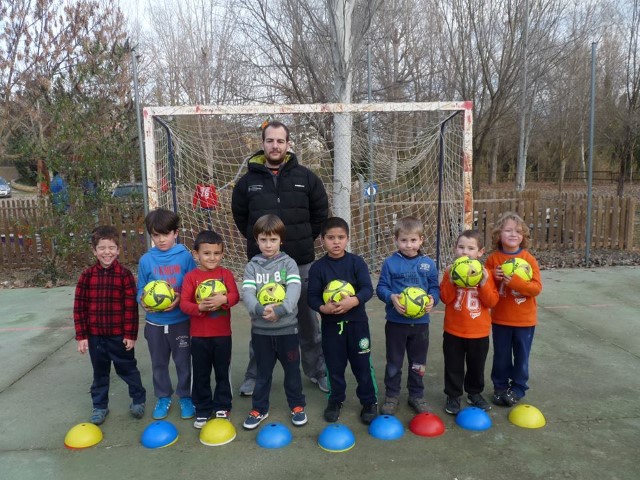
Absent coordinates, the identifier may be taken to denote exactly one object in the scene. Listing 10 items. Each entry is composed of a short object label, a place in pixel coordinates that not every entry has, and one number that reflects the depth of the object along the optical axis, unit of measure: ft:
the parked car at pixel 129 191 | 28.89
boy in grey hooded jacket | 10.39
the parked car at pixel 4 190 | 102.50
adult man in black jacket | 11.55
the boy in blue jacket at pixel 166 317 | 11.12
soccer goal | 16.74
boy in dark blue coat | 10.73
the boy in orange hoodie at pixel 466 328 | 10.86
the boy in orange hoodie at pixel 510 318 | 11.20
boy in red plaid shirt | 10.94
